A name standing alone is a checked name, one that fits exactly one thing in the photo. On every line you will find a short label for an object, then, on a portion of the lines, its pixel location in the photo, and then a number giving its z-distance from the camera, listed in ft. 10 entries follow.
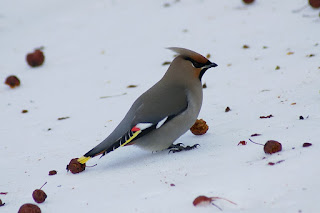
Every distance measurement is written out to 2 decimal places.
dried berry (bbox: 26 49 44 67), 36.24
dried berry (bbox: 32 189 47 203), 17.78
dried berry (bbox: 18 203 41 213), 16.65
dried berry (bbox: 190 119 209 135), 22.11
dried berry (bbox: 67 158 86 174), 20.06
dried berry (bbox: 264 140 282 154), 17.44
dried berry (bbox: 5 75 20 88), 33.17
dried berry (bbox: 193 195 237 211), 14.93
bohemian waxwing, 19.93
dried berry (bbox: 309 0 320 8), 34.63
